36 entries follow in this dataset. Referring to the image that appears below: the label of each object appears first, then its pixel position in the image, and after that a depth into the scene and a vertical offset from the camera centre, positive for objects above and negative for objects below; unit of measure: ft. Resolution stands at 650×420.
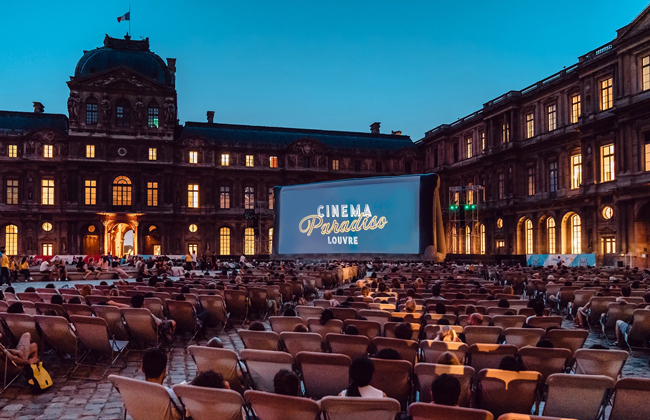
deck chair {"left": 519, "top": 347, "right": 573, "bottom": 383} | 21.61 -4.94
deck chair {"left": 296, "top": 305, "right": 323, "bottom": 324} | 34.14 -4.73
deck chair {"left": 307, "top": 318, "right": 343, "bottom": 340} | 28.53 -4.77
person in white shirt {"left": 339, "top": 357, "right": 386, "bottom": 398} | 16.62 -4.37
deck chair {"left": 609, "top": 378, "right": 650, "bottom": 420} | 16.30 -4.93
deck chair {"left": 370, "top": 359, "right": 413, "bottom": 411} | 19.56 -5.13
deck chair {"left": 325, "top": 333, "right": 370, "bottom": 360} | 23.52 -4.71
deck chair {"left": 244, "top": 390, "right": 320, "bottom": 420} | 13.80 -4.35
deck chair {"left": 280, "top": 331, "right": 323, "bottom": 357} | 24.08 -4.66
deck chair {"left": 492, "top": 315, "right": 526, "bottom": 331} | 31.04 -4.91
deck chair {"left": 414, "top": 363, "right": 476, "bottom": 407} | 18.19 -4.82
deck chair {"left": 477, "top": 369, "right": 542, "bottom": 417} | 18.36 -5.28
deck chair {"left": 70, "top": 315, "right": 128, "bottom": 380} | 27.91 -5.18
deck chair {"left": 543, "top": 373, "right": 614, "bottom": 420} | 16.81 -5.03
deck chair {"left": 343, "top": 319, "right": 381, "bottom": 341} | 27.91 -4.73
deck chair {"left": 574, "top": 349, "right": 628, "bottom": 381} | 20.62 -4.85
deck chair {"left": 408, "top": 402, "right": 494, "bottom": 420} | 12.57 -4.15
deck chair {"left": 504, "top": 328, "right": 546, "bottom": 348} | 26.35 -4.86
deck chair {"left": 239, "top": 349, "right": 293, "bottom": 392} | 19.88 -4.70
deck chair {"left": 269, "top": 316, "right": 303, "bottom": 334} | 29.30 -4.65
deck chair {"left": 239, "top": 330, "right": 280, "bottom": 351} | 23.80 -4.53
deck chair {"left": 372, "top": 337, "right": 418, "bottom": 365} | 23.08 -4.73
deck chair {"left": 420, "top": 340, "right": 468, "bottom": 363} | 22.72 -4.79
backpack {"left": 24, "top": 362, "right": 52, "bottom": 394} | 24.82 -6.33
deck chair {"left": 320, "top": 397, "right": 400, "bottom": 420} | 13.56 -4.27
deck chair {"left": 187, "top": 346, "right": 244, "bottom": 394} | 20.21 -4.68
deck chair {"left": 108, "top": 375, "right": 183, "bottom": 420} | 14.79 -4.43
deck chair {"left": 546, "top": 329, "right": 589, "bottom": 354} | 26.00 -4.99
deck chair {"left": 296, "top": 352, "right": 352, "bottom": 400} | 19.97 -5.04
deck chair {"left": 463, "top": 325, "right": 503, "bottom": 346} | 26.76 -4.89
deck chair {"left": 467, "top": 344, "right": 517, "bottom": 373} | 22.29 -4.90
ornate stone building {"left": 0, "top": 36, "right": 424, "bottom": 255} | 173.88 +21.56
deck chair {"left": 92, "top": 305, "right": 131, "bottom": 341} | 31.24 -4.70
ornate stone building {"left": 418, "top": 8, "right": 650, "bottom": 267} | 115.75 +18.60
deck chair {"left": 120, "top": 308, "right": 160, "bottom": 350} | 30.86 -5.02
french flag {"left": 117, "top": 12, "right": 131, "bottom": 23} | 177.63 +70.44
